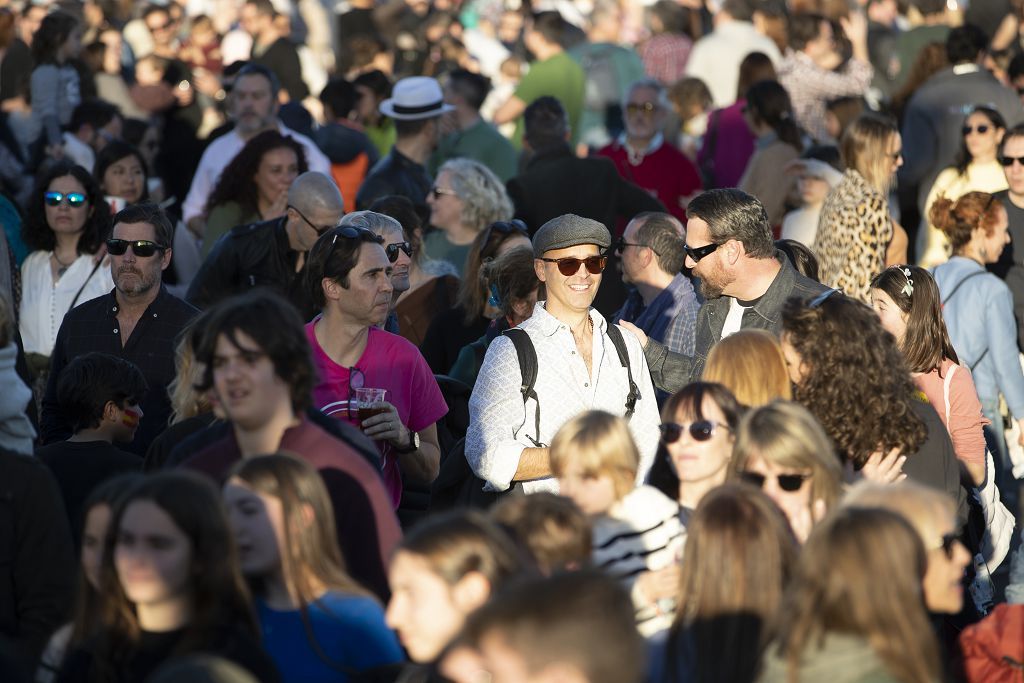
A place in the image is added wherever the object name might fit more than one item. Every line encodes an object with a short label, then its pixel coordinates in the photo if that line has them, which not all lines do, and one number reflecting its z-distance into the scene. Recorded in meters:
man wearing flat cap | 12.16
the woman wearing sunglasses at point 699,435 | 10.44
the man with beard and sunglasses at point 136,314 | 14.09
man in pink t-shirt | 12.04
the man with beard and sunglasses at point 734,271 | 13.28
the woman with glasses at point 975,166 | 20.66
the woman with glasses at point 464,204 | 18.34
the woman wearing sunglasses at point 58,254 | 16.34
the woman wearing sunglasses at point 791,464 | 9.62
